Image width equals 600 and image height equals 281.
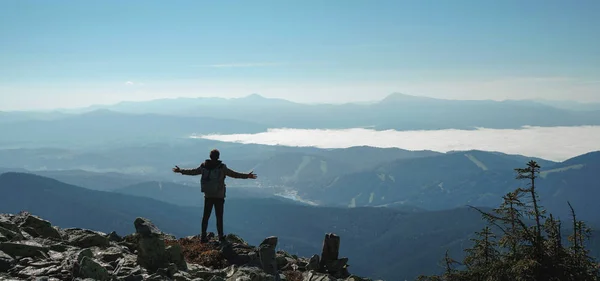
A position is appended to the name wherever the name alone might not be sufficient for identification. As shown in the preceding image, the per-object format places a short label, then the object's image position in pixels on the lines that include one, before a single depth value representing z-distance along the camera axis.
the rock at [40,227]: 17.05
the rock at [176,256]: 14.25
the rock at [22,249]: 13.12
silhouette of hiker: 17.61
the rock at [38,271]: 11.90
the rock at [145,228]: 14.42
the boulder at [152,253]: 13.94
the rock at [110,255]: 14.17
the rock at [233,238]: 20.88
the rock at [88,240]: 16.08
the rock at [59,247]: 14.77
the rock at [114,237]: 18.34
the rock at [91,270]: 11.59
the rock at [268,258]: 15.66
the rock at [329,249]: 17.98
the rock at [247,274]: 13.22
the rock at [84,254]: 12.76
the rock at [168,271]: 13.02
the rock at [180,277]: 12.92
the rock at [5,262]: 12.08
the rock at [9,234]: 14.34
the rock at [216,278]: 12.61
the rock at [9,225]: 15.83
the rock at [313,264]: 17.55
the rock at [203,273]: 13.76
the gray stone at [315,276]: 15.71
